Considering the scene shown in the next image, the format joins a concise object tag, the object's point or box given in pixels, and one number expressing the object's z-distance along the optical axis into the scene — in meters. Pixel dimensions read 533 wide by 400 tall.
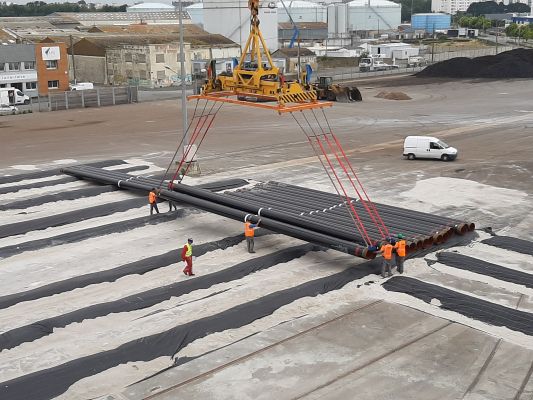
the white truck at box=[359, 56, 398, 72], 87.56
